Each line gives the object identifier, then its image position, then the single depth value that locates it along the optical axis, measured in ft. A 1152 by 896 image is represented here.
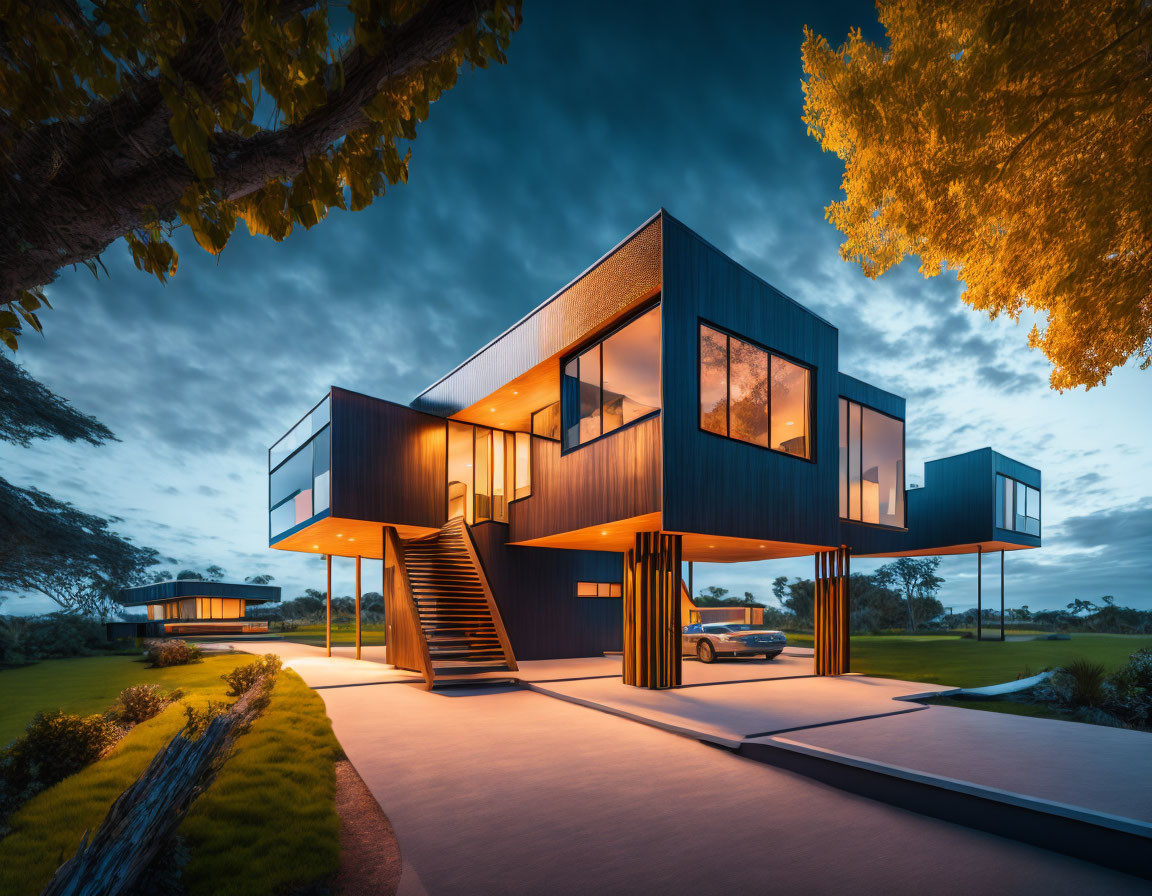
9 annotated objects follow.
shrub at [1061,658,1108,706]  29.28
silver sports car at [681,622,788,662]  51.24
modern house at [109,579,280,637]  117.91
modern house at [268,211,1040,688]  33.91
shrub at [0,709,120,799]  18.25
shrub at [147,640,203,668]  52.13
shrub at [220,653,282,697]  31.60
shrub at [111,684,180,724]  27.68
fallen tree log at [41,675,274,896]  8.45
